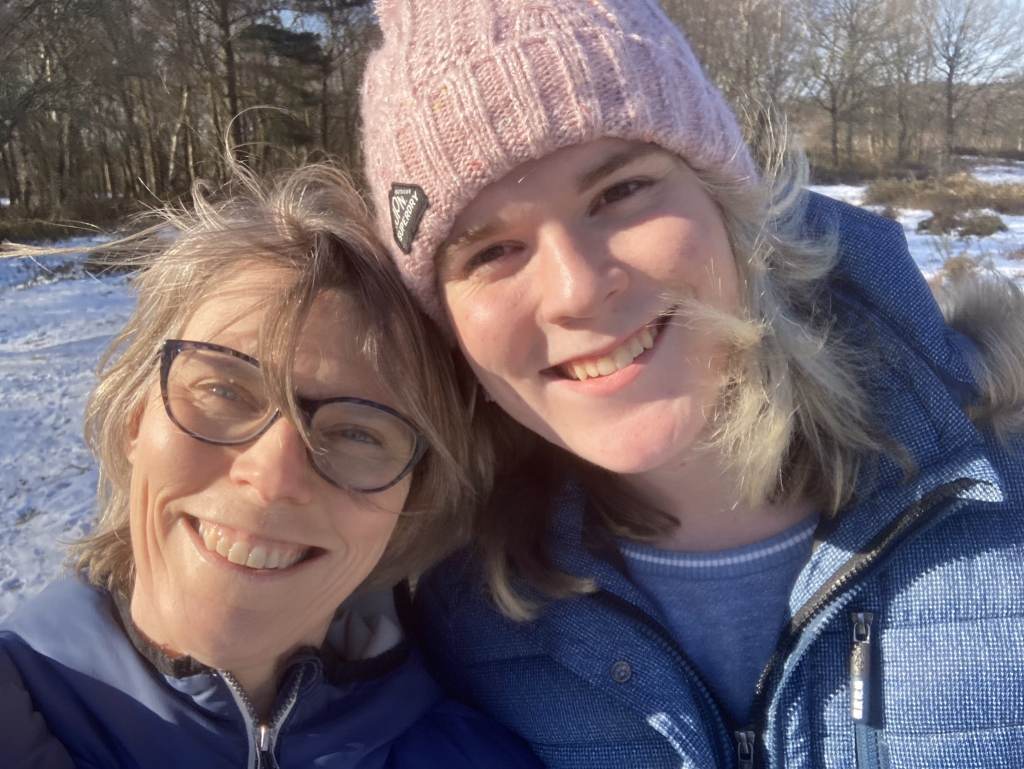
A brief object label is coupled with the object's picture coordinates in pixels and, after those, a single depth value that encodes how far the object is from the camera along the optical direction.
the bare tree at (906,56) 34.69
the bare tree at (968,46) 34.81
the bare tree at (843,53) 34.16
